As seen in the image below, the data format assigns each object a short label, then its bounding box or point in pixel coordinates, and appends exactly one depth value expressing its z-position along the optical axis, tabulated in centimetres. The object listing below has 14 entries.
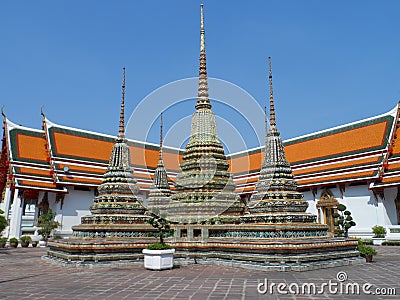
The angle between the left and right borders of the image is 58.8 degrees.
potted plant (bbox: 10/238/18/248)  2430
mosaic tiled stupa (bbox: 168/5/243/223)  1534
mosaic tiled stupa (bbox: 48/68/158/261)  1248
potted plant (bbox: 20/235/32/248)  2495
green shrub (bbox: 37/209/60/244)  2550
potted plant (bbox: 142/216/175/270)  1085
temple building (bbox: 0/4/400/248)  1540
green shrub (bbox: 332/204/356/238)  1597
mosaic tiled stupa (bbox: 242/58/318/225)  1313
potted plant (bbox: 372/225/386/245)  2377
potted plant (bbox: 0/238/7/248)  2386
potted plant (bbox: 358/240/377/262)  1327
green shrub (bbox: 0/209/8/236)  1973
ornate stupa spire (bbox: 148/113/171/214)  2214
